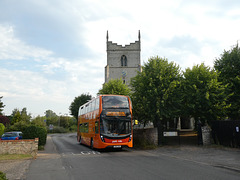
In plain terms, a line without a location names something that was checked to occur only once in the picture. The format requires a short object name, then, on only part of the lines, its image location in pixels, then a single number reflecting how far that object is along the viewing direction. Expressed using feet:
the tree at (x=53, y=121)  276.00
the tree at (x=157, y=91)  64.80
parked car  75.74
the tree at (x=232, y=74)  72.49
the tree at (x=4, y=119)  142.84
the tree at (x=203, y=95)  63.16
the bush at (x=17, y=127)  95.45
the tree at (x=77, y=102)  196.75
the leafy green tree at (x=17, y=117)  149.26
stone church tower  196.95
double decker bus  54.65
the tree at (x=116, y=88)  94.58
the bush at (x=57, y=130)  223.51
